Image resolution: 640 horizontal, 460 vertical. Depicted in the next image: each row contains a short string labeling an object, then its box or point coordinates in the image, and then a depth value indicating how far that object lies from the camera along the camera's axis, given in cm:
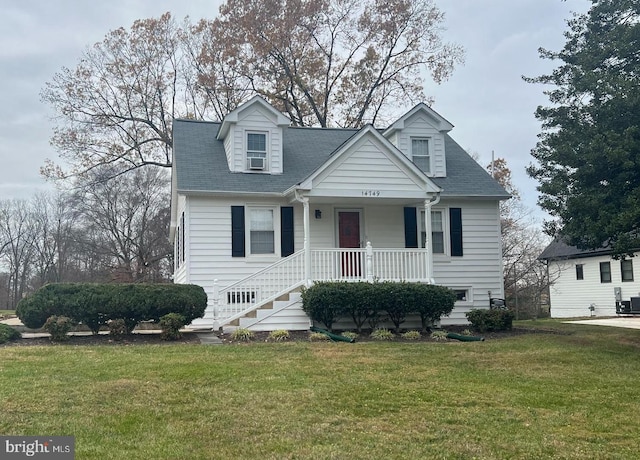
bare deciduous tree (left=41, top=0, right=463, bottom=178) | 2781
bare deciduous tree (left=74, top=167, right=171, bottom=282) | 3481
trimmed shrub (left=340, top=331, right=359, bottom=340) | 1313
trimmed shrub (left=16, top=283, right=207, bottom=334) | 1247
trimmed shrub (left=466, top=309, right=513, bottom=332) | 1498
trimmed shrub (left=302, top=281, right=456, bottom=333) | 1414
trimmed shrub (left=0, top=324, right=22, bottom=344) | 1219
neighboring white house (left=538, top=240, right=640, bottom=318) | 2808
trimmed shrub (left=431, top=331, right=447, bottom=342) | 1353
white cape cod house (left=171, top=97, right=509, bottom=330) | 1516
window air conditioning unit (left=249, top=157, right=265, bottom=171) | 1720
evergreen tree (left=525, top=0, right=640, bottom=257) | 1121
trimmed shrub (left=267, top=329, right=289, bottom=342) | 1295
